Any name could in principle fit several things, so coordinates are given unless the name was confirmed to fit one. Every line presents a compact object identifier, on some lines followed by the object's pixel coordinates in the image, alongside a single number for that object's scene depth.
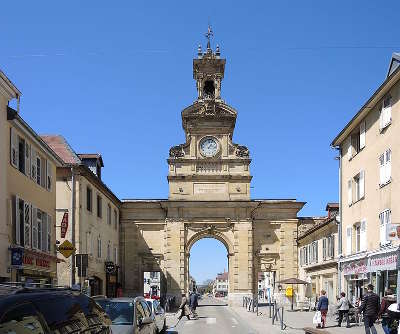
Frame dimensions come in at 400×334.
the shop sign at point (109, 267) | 41.38
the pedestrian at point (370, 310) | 17.81
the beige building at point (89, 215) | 35.50
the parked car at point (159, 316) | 18.72
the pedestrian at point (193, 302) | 35.14
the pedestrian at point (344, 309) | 25.70
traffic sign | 19.73
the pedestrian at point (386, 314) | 16.07
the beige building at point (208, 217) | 52.81
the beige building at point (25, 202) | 20.45
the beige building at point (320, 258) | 36.78
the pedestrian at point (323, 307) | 25.58
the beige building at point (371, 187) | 23.30
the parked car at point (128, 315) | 12.66
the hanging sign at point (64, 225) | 29.93
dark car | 5.19
